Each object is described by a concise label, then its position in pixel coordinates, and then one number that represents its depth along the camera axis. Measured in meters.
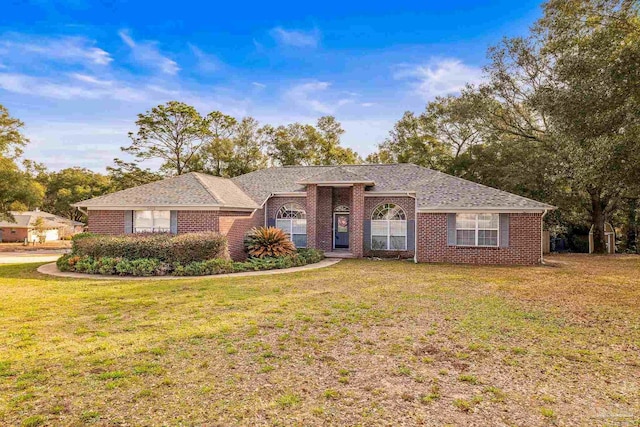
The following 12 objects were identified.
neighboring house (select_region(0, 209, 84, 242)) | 43.88
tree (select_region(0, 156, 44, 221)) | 27.34
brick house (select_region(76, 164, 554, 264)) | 16.94
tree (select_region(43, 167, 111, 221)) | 48.85
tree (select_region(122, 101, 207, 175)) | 36.00
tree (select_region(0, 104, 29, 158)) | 28.45
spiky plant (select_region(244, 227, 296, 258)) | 16.78
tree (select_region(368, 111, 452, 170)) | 31.03
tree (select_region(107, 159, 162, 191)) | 37.34
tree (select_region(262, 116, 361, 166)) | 36.53
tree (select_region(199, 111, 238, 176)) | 35.00
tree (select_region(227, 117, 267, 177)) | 35.44
